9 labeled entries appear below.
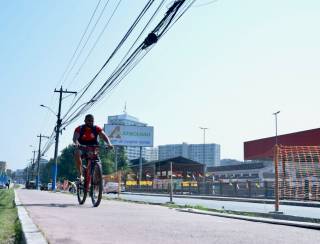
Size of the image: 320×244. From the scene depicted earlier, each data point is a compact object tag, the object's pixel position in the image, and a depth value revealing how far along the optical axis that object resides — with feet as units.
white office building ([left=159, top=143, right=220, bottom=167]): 630.33
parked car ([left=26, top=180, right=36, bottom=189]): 273.91
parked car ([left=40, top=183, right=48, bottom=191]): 219.57
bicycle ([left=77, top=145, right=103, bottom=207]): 31.40
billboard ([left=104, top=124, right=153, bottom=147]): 266.98
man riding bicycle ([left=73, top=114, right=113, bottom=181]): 31.50
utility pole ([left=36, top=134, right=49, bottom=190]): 238.50
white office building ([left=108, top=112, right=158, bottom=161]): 322.38
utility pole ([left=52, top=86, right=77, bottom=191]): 148.56
